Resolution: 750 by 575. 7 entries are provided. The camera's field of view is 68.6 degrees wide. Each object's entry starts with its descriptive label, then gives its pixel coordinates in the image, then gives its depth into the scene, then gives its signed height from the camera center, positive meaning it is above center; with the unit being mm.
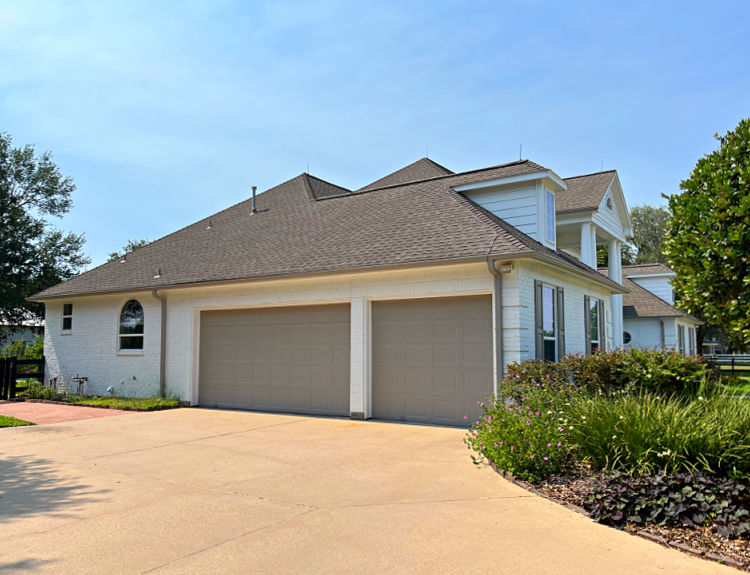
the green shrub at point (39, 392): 16280 -1777
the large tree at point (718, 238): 5809 +1042
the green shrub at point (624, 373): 7496 -611
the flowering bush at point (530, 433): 6348 -1239
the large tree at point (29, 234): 28547 +5268
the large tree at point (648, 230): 49097 +9241
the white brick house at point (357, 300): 10766 +762
